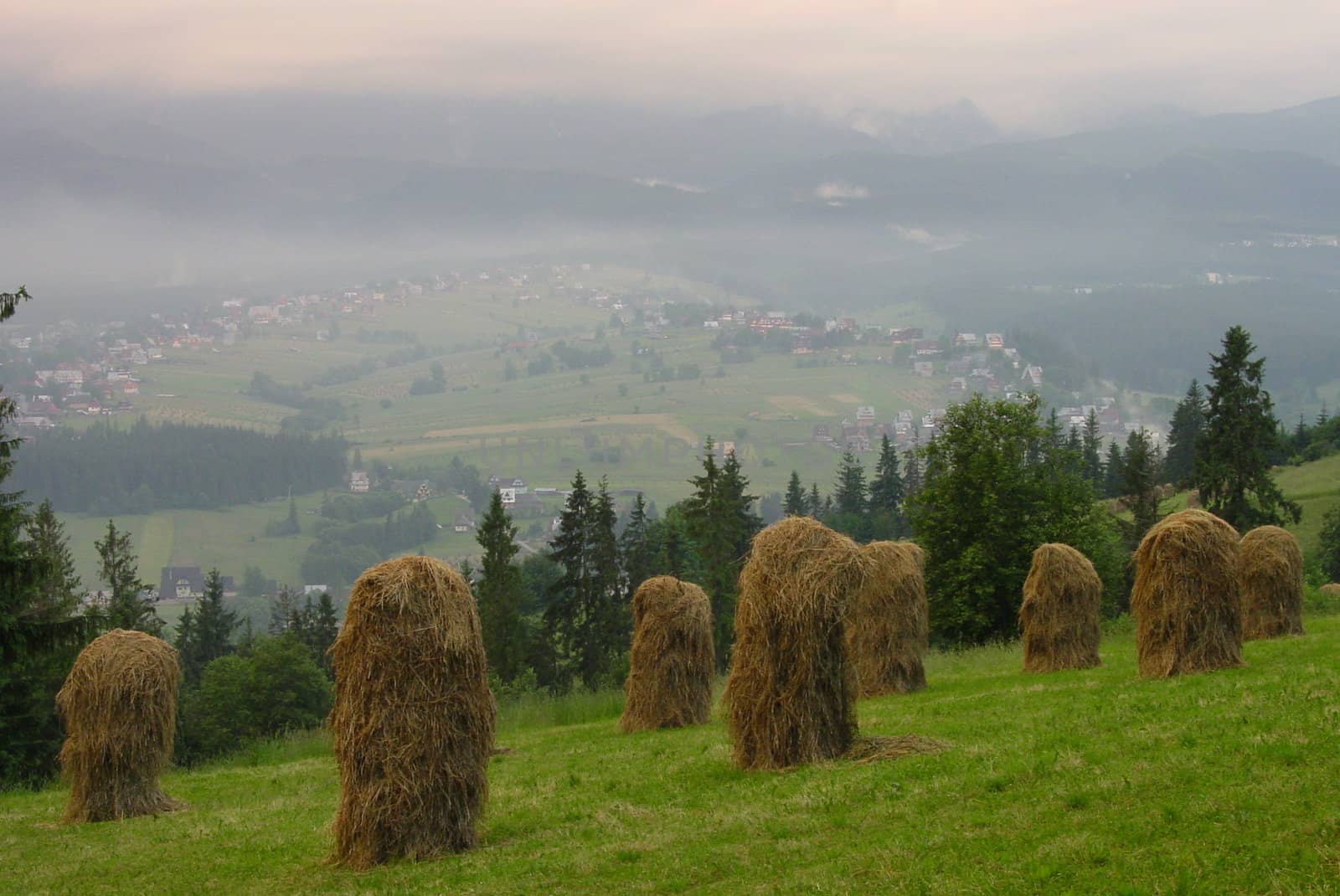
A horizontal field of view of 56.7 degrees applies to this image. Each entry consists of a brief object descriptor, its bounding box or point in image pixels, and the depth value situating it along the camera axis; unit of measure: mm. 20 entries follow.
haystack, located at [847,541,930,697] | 29047
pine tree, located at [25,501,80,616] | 47125
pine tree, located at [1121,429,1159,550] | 77688
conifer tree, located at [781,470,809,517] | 131962
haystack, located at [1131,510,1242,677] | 22641
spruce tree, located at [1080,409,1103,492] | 132838
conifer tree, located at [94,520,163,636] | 66625
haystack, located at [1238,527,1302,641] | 31219
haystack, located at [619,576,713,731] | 27250
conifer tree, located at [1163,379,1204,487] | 127706
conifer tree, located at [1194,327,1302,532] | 57469
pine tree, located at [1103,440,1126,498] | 126812
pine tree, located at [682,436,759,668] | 78062
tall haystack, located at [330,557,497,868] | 15438
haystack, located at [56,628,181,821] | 22078
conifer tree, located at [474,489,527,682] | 75625
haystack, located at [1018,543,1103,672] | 28438
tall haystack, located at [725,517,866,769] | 18234
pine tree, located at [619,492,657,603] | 84000
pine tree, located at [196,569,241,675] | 93188
